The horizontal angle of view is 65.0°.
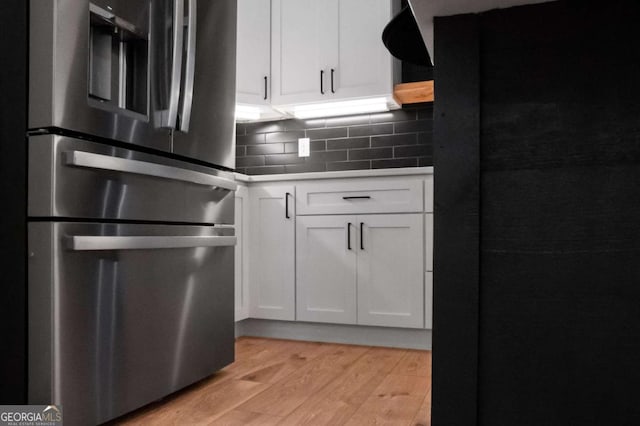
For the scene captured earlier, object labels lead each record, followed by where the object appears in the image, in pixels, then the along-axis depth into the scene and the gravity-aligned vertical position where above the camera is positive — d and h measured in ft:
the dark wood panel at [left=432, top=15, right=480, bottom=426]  2.52 -0.04
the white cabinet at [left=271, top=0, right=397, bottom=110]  9.44 +3.27
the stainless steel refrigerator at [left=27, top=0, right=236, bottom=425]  4.34 +0.20
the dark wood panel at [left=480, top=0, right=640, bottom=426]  2.33 +0.03
